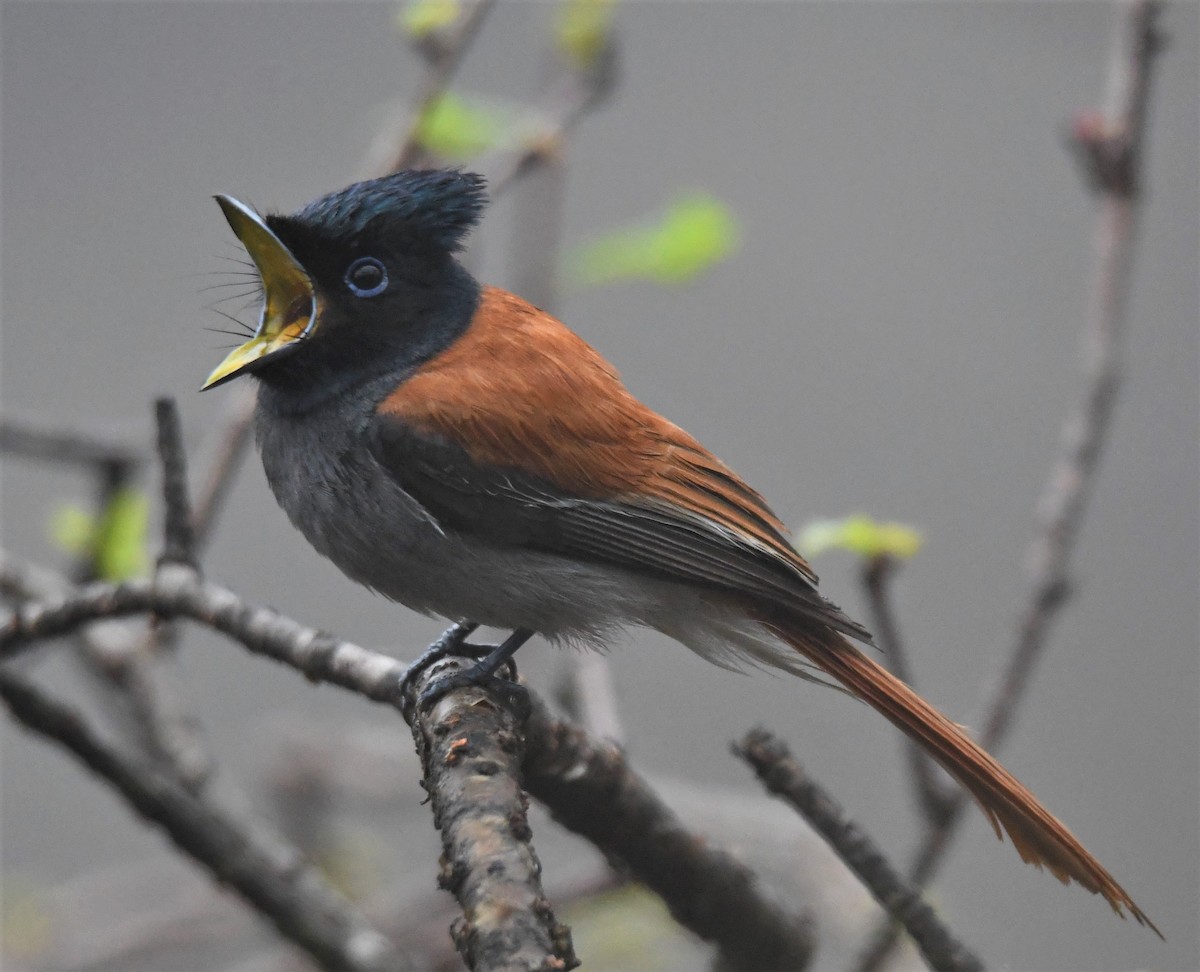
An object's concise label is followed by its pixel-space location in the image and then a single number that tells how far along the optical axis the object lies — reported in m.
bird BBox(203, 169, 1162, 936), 4.29
